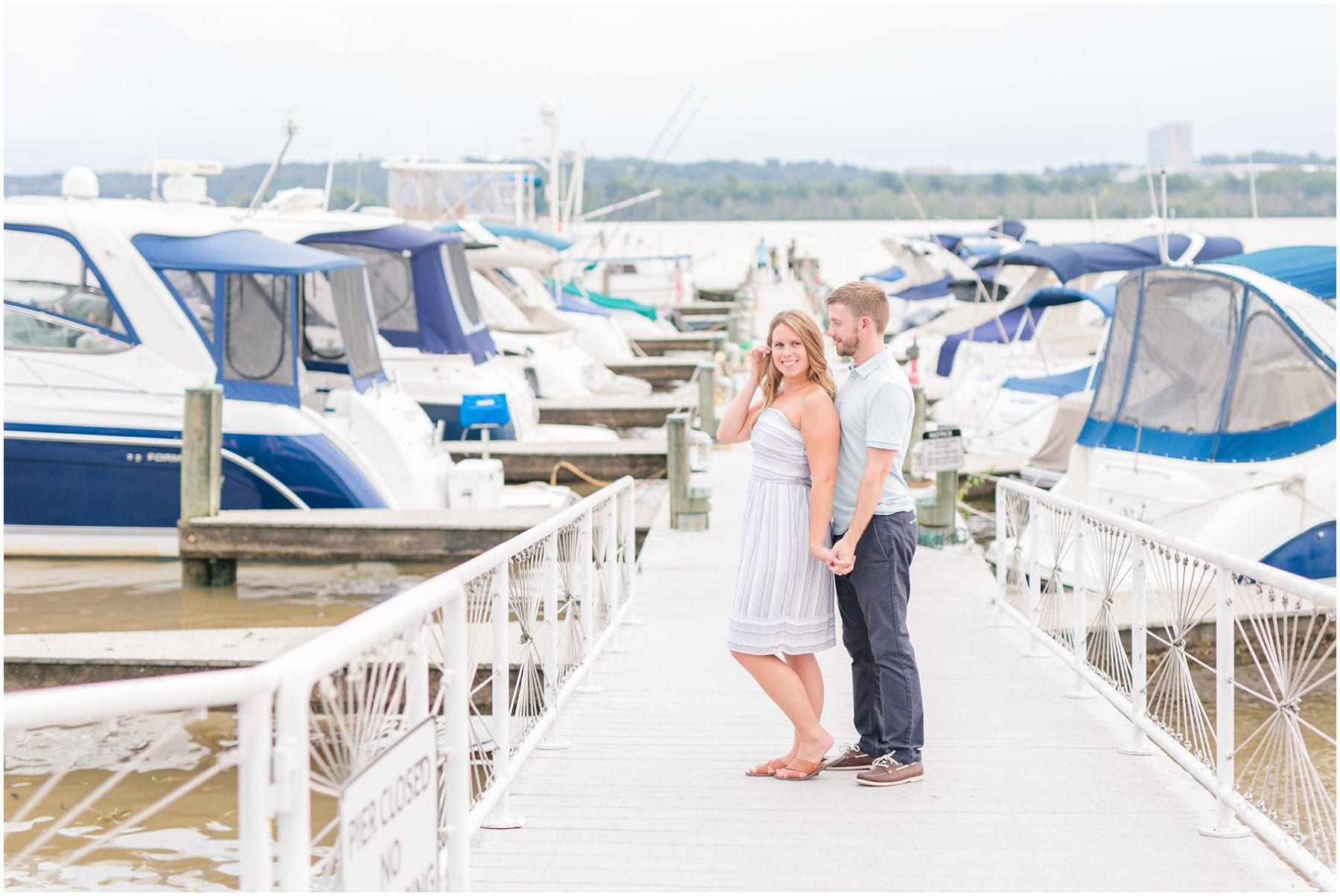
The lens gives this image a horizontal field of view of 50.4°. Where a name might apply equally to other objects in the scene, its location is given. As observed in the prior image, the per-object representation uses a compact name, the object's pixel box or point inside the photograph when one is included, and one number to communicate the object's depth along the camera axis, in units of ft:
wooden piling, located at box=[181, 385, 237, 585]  34.81
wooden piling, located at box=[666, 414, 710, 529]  39.06
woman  16.19
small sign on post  34.60
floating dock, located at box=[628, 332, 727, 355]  100.12
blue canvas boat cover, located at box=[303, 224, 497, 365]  53.36
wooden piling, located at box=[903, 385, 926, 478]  42.34
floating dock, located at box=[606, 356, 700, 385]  86.12
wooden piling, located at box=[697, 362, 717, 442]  57.21
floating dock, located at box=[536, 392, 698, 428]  64.85
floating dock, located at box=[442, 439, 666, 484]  48.32
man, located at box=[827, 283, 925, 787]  15.81
